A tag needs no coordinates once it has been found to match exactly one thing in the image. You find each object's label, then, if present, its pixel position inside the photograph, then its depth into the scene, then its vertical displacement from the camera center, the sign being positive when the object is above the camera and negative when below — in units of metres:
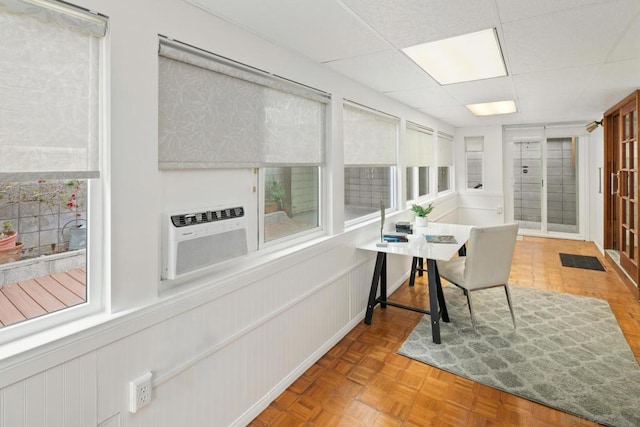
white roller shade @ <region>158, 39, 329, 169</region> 1.64 +0.56
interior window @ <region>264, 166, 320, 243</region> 2.37 +0.11
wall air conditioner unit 1.66 -0.12
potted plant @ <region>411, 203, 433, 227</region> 4.14 -0.01
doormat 4.98 -0.69
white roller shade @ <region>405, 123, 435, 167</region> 4.53 +0.96
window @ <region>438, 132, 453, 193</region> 6.01 +0.98
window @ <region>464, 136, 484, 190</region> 6.95 +1.12
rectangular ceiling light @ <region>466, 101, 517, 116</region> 4.45 +1.44
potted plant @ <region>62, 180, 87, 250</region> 1.39 +0.00
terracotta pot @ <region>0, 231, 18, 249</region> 1.22 -0.09
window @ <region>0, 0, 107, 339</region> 1.16 +0.23
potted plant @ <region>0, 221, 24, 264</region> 1.22 -0.10
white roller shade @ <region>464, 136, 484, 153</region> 6.91 +1.41
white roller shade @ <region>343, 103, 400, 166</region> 3.16 +0.79
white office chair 2.90 -0.37
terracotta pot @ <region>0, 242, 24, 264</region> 1.23 -0.13
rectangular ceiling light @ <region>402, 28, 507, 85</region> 2.30 +1.18
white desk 2.90 -0.39
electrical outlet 1.44 -0.73
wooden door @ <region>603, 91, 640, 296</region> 3.90 +0.37
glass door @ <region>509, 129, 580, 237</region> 6.76 +0.67
